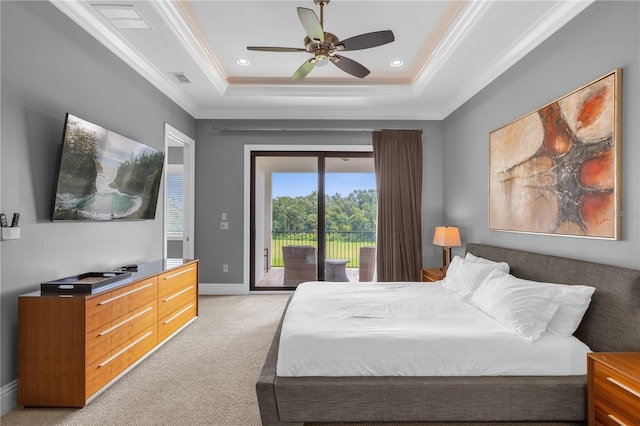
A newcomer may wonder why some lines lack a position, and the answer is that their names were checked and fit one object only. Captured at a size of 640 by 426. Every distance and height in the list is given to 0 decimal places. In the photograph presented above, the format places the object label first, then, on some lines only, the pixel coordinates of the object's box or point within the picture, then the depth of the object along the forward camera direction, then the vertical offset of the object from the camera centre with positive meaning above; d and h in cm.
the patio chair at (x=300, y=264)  557 -78
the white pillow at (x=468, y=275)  301 -55
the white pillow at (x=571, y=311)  212 -60
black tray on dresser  229 -48
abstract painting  220 +39
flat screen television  254 +36
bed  191 -102
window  677 +16
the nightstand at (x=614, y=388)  154 -83
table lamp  432 -29
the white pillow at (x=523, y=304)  212 -58
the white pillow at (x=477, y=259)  326 -43
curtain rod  532 +136
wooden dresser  222 -87
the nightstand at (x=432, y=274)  416 -74
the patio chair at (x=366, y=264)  553 -78
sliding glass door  555 -2
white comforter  198 -80
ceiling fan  251 +137
